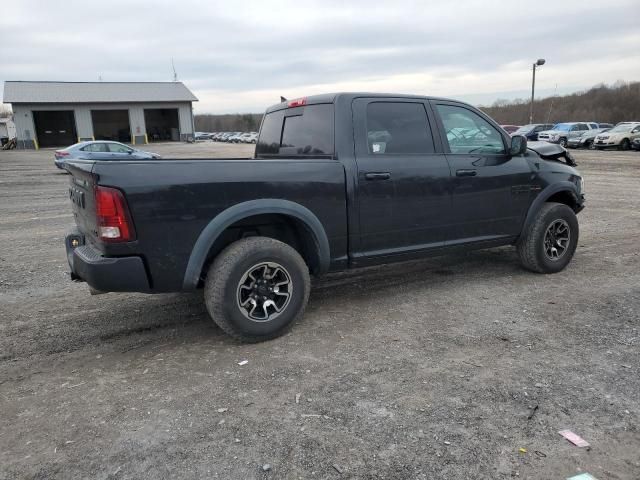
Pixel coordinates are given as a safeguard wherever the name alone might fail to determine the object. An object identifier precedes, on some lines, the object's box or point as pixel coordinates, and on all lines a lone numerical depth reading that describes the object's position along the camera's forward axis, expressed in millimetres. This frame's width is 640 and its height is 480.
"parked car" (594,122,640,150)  28000
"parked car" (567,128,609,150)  31125
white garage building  46188
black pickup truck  3578
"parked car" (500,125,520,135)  35559
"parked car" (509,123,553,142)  34938
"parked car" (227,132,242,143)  65450
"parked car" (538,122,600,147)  32625
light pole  40616
